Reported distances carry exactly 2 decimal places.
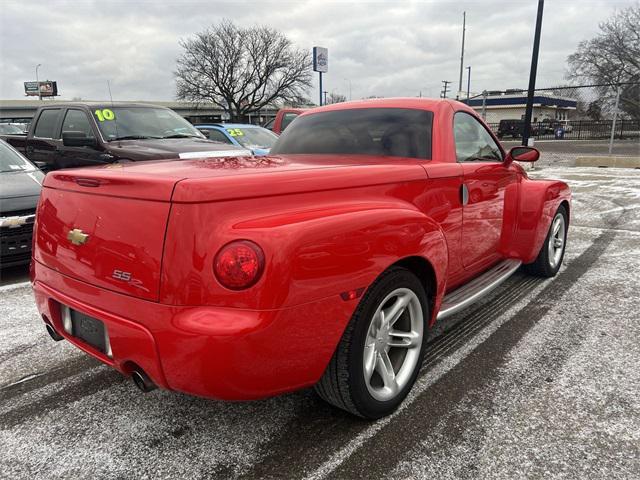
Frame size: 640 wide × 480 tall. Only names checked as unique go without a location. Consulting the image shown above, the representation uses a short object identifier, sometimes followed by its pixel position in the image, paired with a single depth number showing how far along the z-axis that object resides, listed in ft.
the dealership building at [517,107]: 187.73
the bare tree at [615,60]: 127.65
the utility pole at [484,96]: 55.31
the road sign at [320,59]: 101.91
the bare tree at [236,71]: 137.39
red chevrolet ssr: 5.96
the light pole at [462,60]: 171.83
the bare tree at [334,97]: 222.44
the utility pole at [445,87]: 168.68
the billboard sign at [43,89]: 295.07
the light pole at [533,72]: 48.78
